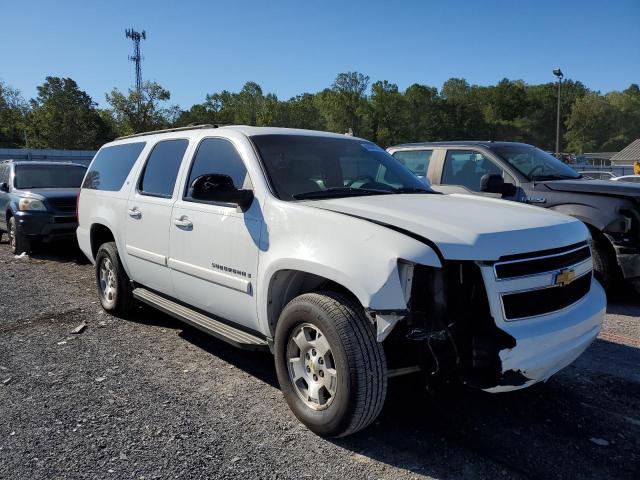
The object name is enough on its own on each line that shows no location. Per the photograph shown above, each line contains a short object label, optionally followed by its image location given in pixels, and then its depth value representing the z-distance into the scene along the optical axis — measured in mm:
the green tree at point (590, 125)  95812
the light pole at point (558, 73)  28244
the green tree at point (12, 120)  69438
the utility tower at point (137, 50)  67375
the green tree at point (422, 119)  96938
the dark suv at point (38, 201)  9039
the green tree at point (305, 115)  100250
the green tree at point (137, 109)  57625
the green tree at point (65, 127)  67125
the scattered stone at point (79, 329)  5174
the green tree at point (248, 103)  103750
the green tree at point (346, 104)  95438
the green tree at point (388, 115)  96562
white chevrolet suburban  2738
